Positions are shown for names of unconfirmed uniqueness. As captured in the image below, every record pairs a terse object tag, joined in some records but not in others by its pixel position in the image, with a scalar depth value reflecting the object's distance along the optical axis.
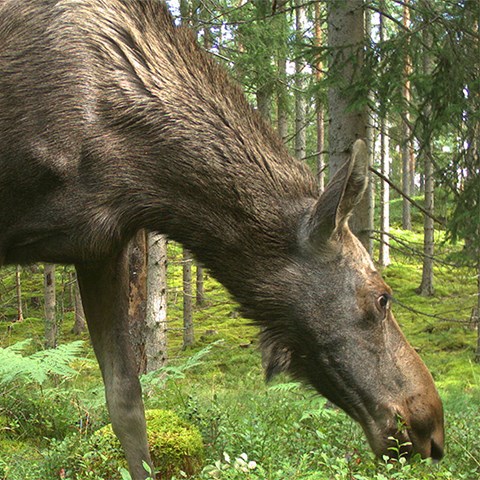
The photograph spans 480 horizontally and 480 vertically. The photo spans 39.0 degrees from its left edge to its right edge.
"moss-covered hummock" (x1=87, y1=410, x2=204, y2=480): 4.68
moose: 3.53
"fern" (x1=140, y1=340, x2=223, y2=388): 5.91
